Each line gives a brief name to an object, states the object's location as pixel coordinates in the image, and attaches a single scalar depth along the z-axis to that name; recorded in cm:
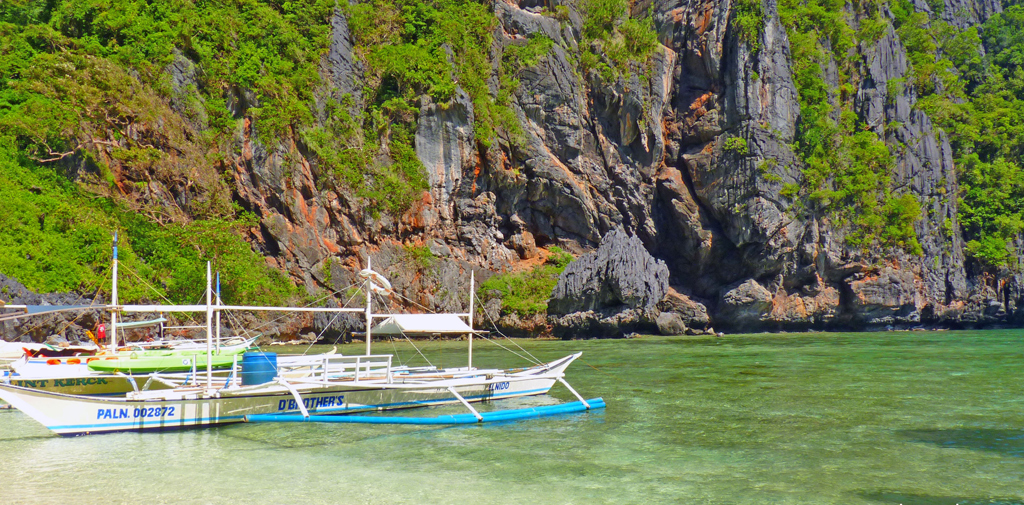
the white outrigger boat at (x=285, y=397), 1225
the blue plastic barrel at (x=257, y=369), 1434
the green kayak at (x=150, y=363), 1648
